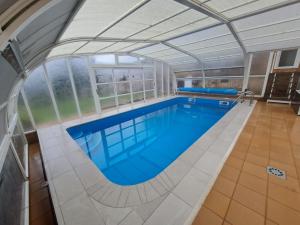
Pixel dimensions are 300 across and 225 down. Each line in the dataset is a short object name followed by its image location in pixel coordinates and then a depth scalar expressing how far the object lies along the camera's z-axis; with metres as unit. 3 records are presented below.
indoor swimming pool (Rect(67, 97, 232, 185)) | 3.42
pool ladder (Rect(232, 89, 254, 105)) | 6.46
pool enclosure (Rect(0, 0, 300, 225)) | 1.66
